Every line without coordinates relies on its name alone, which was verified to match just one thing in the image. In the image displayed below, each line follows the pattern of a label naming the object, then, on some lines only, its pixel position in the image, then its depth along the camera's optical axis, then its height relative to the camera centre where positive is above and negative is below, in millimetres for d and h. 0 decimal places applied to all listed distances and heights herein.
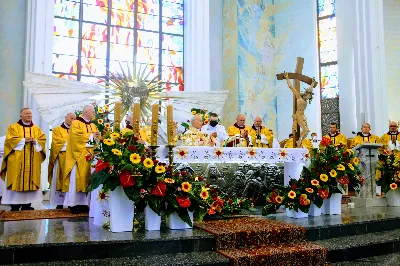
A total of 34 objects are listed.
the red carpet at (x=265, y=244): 3975 -842
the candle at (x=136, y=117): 4441 +520
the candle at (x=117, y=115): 4508 +551
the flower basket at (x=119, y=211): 4340 -482
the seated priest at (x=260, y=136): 7496 +562
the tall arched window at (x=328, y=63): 12663 +3242
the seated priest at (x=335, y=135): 10495 +772
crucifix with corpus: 7113 +901
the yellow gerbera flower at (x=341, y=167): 5712 -26
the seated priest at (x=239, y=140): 6922 +424
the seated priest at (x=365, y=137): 10016 +691
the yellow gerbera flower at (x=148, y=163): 4270 +23
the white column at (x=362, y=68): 11414 +2769
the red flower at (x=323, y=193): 5559 -375
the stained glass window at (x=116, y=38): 11773 +3823
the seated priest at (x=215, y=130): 7000 +654
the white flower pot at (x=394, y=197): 7520 -585
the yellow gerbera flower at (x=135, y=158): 4241 +74
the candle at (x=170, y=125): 4652 +453
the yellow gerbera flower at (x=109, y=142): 4297 +243
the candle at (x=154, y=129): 4500 +397
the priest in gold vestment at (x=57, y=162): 7242 +59
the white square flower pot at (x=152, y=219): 4488 -585
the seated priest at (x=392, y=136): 9867 +724
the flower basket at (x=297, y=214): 5640 -671
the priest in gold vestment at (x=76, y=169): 6488 -59
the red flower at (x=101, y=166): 4219 -7
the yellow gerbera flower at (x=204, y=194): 4528 -318
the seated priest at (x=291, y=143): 9912 +547
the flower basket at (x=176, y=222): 4574 -632
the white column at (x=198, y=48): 11953 +3459
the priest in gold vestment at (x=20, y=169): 7016 -63
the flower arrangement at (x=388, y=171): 7292 -106
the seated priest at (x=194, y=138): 6430 +430
